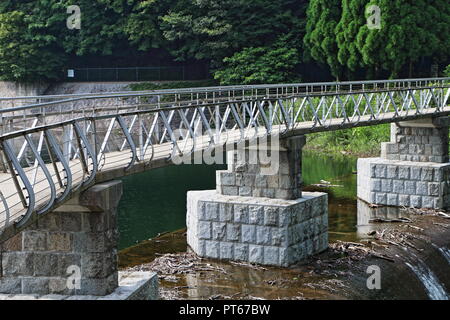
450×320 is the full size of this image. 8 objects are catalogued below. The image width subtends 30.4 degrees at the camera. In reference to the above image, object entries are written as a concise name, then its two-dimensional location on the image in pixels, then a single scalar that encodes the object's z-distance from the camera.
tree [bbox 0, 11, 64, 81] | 48.84
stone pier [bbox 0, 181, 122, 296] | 11.95
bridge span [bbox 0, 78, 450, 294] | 10.05
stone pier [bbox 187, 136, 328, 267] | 18.06
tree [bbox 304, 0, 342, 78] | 42.06
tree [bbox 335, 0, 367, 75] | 40.31
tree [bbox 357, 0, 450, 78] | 38.81
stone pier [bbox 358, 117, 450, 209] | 25.53
